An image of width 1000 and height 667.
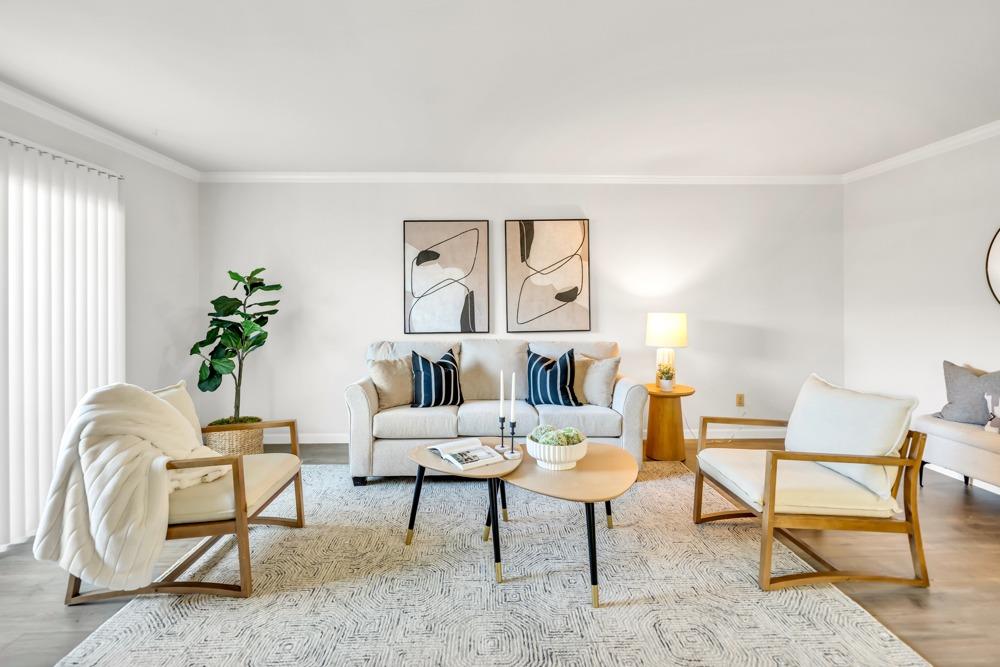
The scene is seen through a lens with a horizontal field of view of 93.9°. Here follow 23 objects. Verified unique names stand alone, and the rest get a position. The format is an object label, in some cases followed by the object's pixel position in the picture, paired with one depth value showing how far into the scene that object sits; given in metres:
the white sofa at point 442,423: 3.30
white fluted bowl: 2.27
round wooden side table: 3.81
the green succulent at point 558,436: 2.29
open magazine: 2.35
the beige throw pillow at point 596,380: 3.67
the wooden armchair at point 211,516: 1.97
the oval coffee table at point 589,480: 1.96
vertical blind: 2.53
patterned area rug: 1.71
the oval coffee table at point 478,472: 2.13
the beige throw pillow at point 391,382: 3.53
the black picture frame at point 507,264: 4.35
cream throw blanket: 1.83
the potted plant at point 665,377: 3.88
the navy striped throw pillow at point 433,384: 3.60
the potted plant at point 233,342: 3.63
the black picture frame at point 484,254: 4.35
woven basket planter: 3.44
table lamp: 3.87
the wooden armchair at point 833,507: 2.05
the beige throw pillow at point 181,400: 2.41
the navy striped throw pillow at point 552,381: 3.67
